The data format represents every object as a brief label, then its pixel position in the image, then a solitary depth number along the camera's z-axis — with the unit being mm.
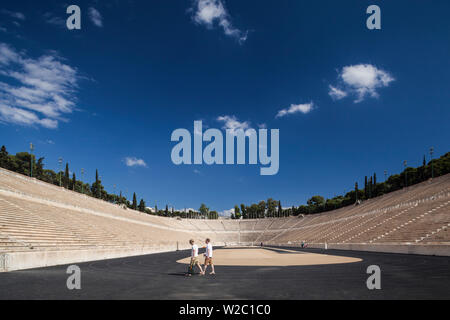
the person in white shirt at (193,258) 14533
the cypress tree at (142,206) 118875
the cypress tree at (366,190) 92688
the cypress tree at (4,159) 69975
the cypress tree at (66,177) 86438
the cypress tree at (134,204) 113312
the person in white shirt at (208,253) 14966
